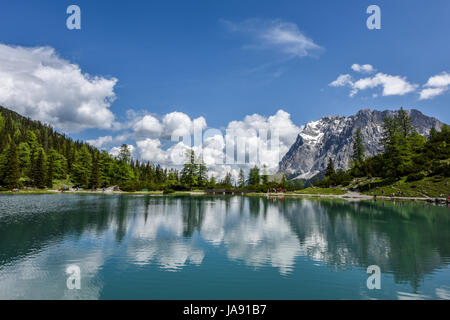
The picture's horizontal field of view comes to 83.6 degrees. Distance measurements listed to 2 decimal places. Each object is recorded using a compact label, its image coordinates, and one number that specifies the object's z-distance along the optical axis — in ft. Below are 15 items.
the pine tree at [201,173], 408.36
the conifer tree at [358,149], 394.89
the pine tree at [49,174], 345.62
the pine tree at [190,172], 395.34
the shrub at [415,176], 242.78
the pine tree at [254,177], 470.80
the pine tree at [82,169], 386.52
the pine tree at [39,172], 330.75
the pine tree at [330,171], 369.24
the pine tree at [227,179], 505.86
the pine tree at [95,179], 376.07
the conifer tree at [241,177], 517.92
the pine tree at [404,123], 322.86
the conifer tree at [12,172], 294.25
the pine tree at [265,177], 453.99
